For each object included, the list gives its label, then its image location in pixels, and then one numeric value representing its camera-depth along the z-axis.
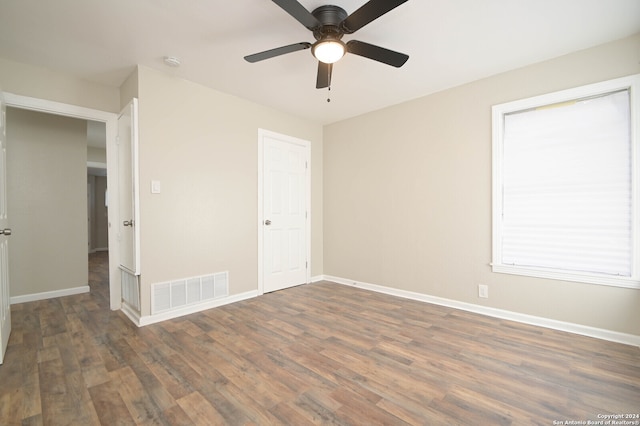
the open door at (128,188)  2.81
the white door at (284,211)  3.96
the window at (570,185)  2.40
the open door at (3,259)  2.22
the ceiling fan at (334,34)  1.73
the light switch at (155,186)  2.91
